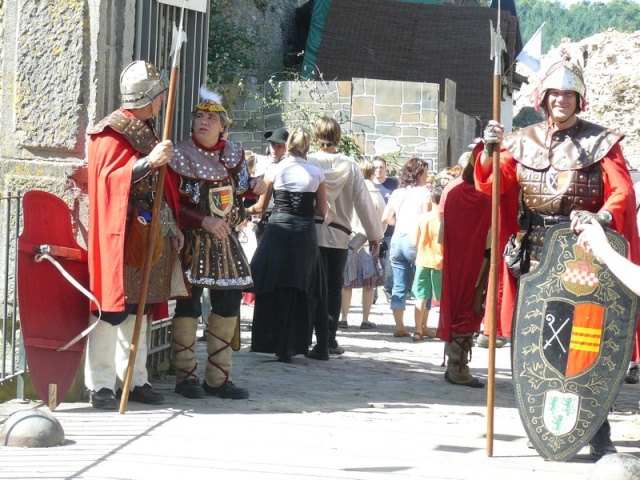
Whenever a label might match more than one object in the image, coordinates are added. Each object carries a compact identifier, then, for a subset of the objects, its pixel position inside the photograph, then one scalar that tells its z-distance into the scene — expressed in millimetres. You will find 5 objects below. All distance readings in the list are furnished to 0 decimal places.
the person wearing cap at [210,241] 9894
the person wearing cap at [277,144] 14143
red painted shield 8777
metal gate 10488
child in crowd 16045
